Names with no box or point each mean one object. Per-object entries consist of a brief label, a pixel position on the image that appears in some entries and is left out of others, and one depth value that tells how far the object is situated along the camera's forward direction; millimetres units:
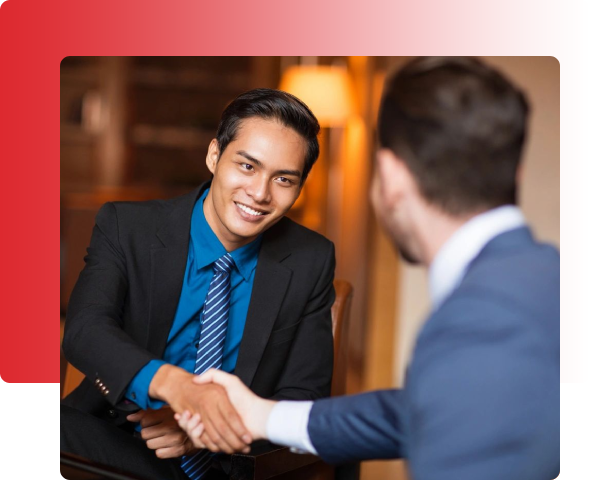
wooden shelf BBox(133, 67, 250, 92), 6301
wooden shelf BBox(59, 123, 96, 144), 6207
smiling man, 1660
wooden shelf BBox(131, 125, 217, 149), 6320
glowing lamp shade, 3809
